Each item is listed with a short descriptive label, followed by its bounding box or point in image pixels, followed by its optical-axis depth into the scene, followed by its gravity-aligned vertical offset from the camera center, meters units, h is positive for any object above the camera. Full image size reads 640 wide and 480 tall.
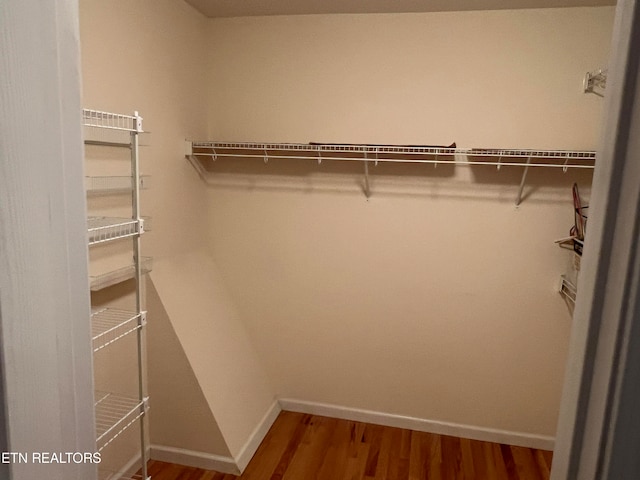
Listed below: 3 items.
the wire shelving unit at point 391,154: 2.27 +0.12
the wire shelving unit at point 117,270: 1.68 -0.43
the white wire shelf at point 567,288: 2.34 -0.51
